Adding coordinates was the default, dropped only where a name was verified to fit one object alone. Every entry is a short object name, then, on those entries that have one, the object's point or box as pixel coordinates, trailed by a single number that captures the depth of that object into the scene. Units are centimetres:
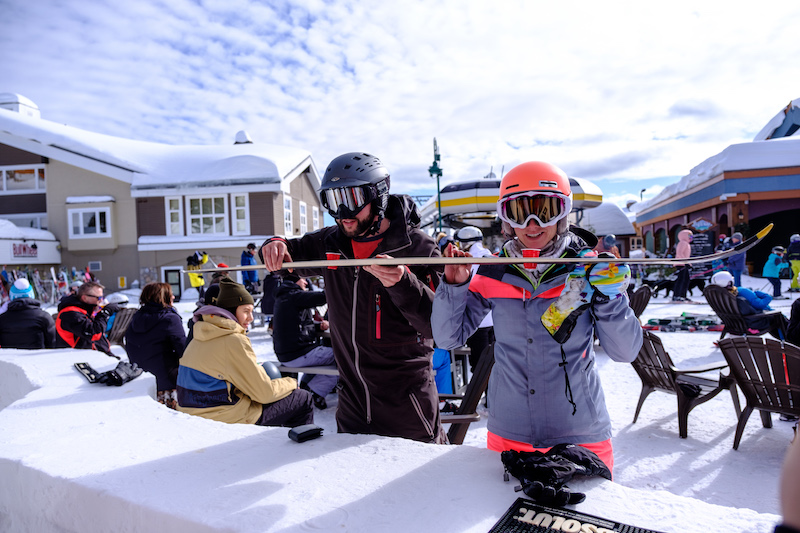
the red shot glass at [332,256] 244
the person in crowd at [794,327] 501
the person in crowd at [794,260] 1452
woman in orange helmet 177
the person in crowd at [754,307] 708
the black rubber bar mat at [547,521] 125
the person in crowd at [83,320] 605
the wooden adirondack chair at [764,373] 403
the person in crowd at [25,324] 594
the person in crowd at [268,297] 794
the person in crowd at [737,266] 1389
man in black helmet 223
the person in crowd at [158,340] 458
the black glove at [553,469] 135
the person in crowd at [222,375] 341
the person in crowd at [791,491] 51
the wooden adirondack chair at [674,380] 452
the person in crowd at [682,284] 1379
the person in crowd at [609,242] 1055
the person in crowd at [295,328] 546
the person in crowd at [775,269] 1277
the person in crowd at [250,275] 1263
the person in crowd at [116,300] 761
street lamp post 1869
